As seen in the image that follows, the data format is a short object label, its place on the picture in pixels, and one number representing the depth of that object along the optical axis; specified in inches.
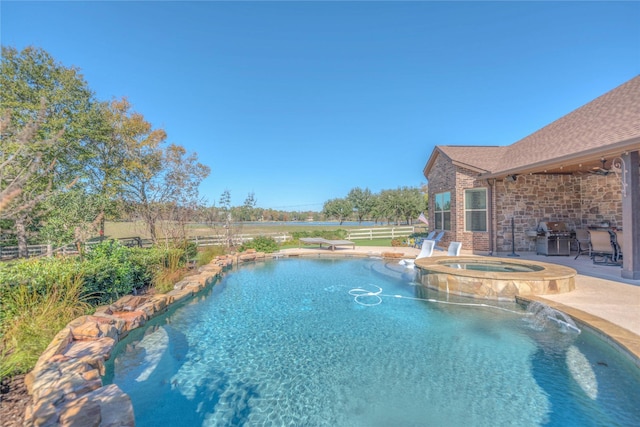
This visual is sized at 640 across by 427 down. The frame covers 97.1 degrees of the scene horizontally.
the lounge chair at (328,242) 585.0
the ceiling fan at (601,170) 342.3
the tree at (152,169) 615.8
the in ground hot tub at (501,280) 240.7
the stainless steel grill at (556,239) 418.6
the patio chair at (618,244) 321.9
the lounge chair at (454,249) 384.0
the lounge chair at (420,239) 573.5
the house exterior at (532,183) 358.0
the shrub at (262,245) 571.5
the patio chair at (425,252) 407.1
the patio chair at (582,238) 400.6
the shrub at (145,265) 264.7
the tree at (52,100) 510.9
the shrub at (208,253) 445.1
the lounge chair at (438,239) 528.1
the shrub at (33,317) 124.7
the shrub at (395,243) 650.2
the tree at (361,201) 1932.8
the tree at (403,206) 1453.6
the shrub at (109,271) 207.6
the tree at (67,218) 310.8
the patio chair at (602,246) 335.6
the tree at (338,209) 2014.6
